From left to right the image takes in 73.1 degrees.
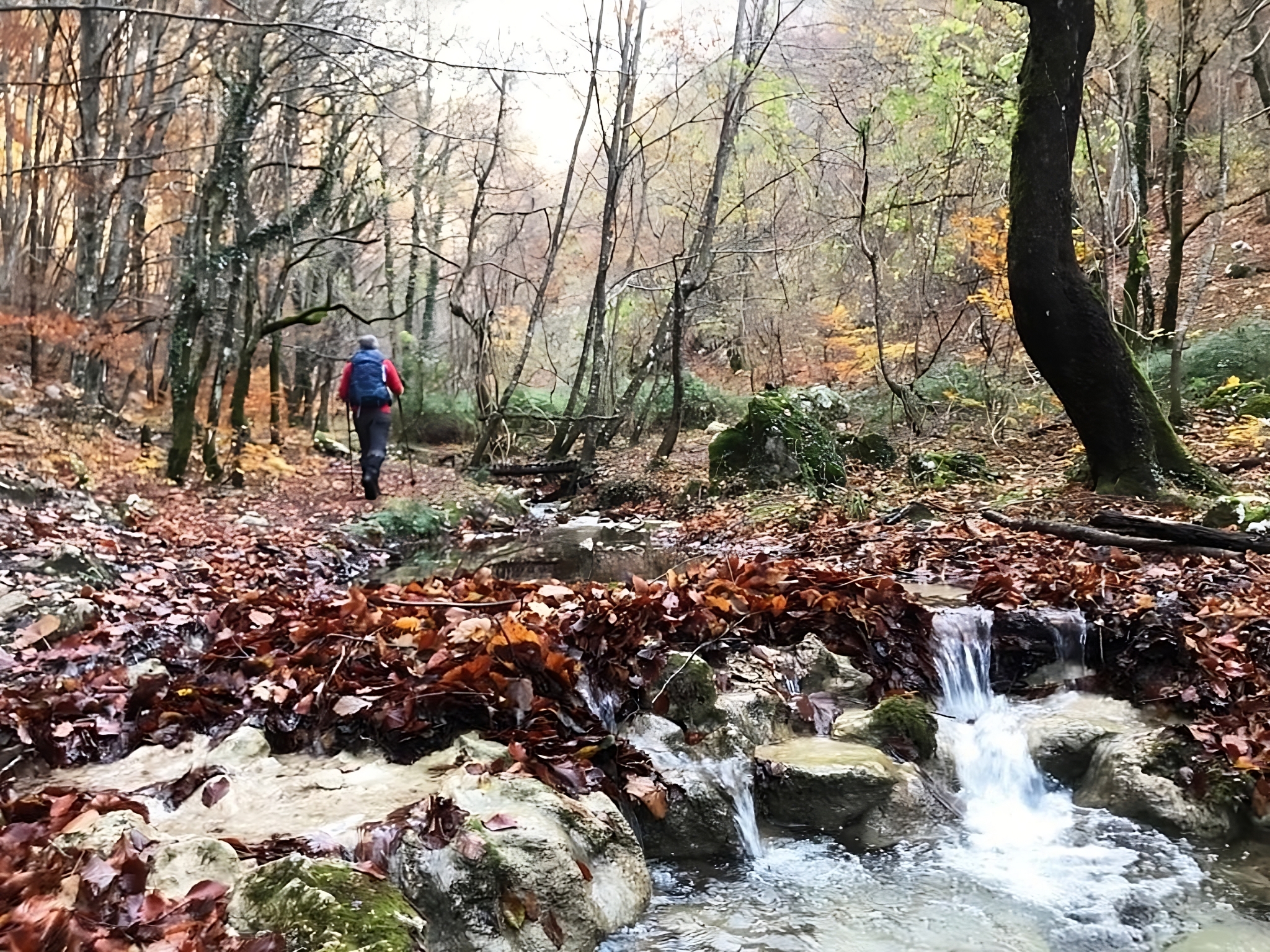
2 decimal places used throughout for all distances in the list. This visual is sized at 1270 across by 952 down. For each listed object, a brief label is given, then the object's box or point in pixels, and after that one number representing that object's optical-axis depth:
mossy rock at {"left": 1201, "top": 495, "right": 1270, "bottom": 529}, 6.75
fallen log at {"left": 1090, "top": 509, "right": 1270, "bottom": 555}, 5.76
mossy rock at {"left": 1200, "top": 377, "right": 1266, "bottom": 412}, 11.68
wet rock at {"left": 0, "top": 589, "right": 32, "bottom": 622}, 5.38
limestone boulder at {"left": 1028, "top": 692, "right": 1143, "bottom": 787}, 4.39
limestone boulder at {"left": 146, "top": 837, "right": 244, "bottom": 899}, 2.46
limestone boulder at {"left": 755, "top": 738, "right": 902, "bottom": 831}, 3.81
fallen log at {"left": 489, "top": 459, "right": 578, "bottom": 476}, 16.50
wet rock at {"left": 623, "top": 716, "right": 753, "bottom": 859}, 3.62
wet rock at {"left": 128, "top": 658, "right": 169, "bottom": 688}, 4.16
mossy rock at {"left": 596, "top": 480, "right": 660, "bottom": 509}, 14.01
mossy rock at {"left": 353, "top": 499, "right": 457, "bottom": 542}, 10.98
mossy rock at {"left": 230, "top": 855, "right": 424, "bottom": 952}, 2.21
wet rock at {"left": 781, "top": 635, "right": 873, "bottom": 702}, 4.75
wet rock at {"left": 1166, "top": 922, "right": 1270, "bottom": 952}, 3.08
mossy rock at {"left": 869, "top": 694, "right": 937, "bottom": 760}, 4.32
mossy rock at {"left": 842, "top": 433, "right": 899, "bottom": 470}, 12.69
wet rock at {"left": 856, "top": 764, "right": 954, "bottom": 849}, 3.80
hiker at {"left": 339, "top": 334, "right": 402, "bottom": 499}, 12.52
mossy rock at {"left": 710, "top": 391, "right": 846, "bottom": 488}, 11.66
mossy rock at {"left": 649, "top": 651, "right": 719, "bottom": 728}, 4.04
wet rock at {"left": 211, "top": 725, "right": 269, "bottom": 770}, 3.43
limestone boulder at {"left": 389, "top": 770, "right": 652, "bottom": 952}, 2.70
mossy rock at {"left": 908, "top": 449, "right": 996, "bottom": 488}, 10.59
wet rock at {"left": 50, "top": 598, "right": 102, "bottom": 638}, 5.22
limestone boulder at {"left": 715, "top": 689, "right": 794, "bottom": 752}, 4.12
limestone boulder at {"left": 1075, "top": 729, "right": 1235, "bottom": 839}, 3.84
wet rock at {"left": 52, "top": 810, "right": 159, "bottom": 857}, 2.59
